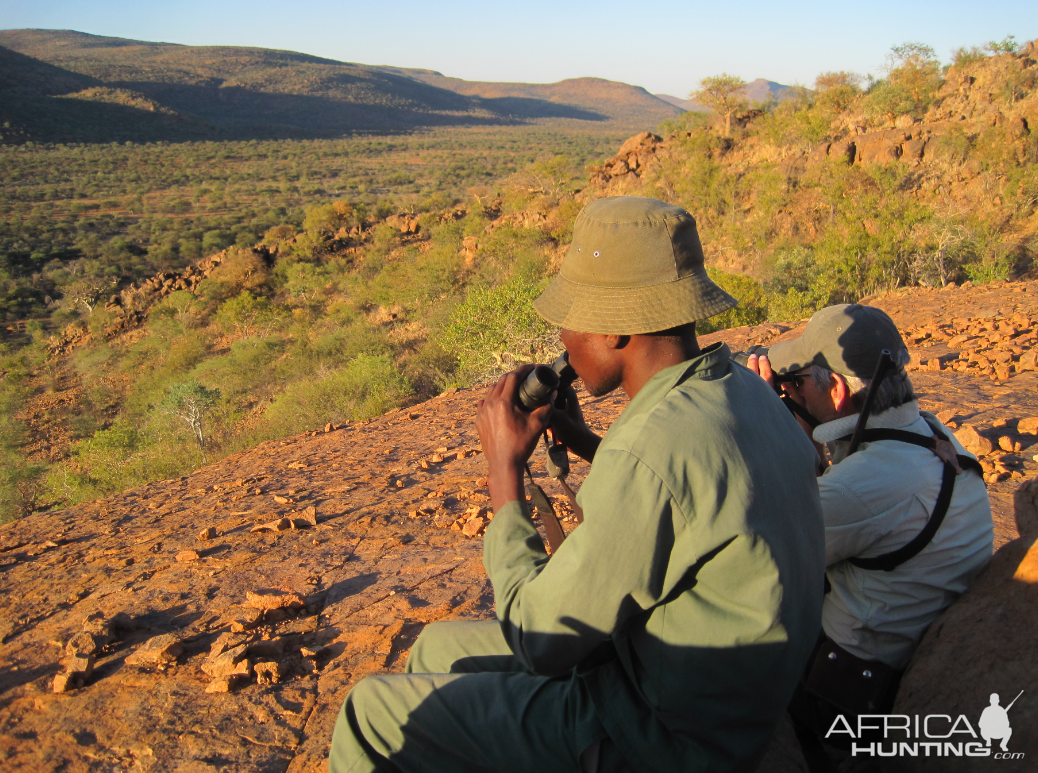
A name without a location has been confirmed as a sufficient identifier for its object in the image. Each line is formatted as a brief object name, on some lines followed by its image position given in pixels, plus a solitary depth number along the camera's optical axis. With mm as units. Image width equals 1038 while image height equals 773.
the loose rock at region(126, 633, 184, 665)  2373
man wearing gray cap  1459
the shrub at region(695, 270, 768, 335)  9875
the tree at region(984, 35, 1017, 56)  20217
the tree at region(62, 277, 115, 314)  22078
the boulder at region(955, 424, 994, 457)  3655
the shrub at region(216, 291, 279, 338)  18808
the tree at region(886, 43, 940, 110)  19516
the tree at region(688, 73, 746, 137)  22984
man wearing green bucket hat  1061
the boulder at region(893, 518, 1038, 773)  1383
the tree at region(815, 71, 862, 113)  21188
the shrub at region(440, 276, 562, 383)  9023
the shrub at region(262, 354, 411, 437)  9047
